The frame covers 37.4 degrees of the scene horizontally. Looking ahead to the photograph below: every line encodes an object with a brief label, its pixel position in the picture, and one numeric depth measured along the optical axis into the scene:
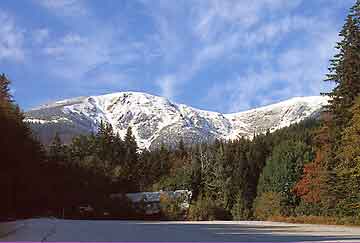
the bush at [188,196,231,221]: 64.62
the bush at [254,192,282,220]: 64.09
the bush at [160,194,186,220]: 66.12
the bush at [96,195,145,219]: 66.50
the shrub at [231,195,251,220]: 68.67
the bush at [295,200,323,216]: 53.50
